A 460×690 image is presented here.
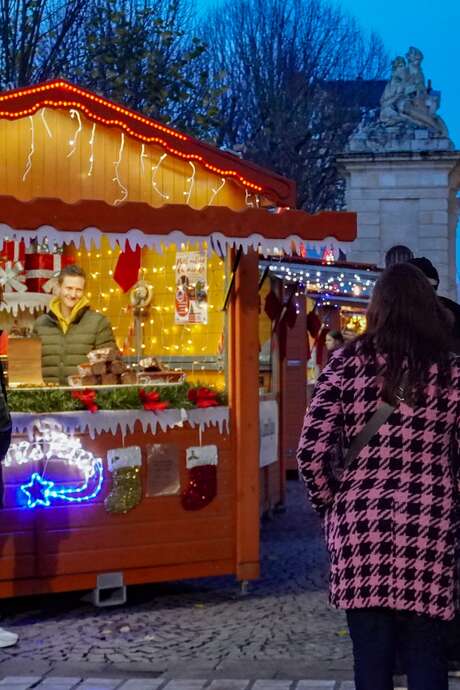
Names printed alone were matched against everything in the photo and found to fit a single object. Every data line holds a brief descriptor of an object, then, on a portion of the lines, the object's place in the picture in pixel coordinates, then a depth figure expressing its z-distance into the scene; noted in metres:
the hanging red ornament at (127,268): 9.36
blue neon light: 7.30
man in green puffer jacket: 8.37
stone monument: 28.44
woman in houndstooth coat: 3.91
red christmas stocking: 7.75
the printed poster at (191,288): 8.91
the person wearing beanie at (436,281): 5.76
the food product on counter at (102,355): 7.94
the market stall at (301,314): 10.89
